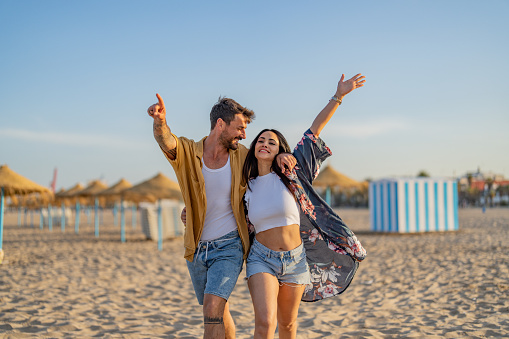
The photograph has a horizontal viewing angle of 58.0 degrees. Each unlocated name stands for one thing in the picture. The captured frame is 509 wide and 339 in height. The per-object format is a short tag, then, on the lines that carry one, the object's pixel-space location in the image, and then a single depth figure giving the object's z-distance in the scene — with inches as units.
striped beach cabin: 527.4
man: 95.1
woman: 92.0
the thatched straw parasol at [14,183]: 365.4
